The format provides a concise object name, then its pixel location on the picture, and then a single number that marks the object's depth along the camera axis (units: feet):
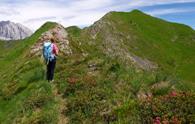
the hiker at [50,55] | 39.80
